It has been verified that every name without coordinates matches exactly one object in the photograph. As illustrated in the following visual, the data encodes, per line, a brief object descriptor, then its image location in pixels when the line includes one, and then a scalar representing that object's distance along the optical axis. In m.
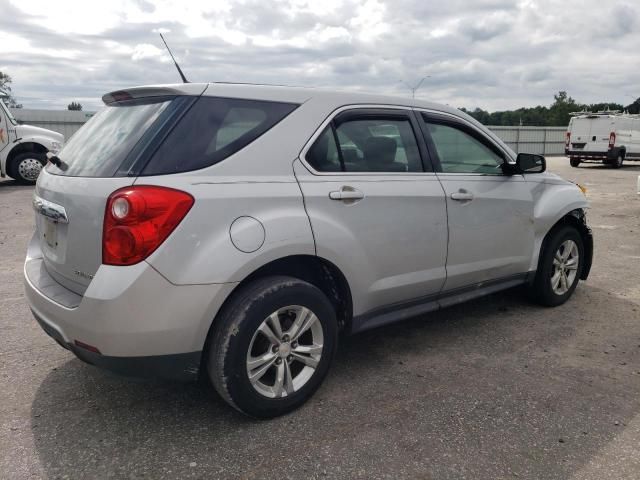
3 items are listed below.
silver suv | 2.48
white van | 22.39
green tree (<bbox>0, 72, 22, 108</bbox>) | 72.62
